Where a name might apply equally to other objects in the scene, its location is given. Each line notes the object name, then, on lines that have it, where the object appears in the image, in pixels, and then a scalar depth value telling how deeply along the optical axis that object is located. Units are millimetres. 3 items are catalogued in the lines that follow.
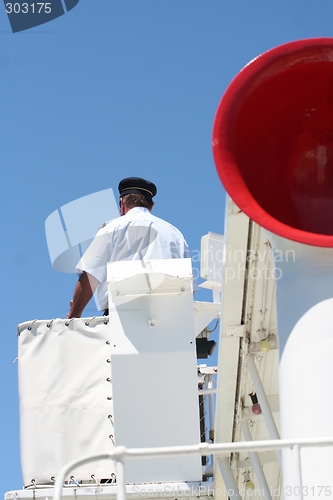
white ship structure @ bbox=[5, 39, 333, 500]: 8883
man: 14461
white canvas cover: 13898
